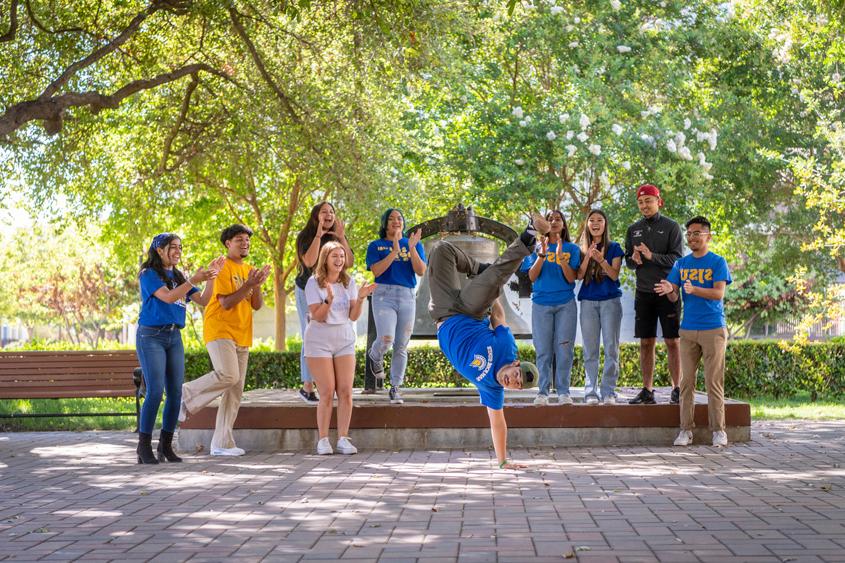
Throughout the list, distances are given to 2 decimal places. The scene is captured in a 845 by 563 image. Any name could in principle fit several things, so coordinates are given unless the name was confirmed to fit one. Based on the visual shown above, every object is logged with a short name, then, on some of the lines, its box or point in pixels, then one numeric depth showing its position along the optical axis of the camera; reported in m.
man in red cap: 10.05
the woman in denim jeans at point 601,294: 10.09
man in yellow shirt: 9.35
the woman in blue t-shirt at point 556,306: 10.18
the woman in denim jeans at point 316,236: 10.16
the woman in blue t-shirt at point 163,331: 8.94
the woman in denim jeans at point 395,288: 10.38
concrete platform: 9.98
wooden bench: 12.47
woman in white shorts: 9.27
